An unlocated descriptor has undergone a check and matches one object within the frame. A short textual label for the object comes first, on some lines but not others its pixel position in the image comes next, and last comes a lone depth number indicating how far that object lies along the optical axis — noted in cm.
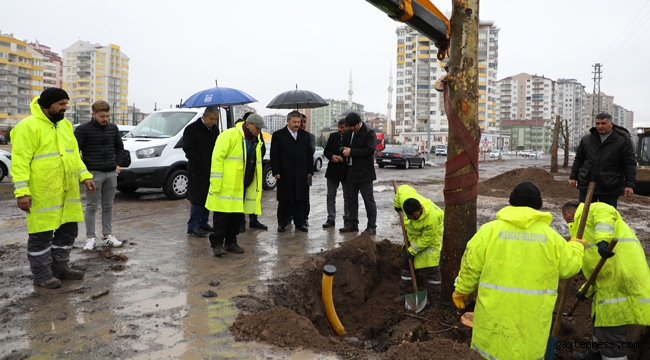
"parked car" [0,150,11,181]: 1416
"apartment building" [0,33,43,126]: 7900
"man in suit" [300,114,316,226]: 784
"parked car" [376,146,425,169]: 2838
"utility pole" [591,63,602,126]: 5241
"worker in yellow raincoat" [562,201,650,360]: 359
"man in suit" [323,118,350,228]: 768
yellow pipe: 427
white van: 1021
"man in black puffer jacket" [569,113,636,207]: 583
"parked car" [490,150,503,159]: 5796
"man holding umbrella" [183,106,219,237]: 688
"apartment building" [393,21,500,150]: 9819
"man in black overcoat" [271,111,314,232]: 752
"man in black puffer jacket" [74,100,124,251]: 615
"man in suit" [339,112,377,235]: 734
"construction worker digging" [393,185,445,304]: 504
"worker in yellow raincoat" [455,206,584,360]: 307
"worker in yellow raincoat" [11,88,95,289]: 436
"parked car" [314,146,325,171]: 2308
